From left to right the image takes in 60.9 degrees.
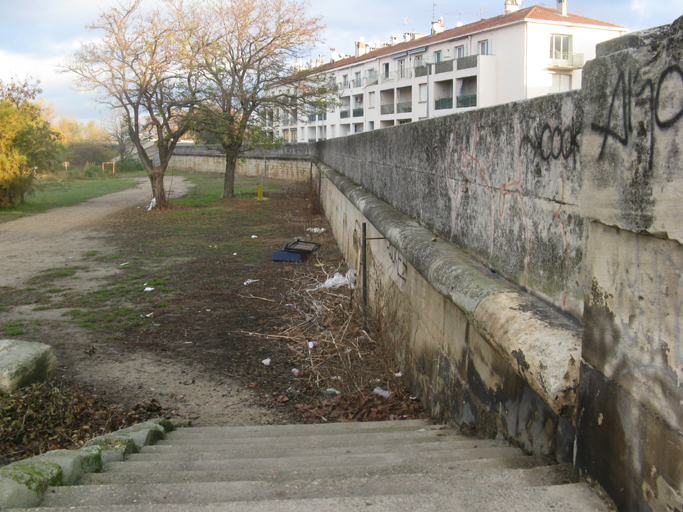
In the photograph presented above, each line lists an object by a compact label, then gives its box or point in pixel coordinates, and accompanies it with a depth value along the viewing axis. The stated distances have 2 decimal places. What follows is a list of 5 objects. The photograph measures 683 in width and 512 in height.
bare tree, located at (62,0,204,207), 19.69
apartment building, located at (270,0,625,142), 40.69
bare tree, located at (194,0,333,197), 21.78
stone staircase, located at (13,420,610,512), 1.95
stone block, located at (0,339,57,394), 4.92
